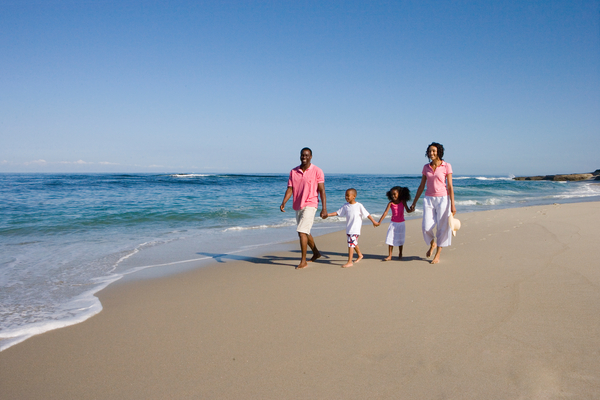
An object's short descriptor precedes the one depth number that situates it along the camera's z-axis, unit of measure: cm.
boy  539
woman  510
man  528
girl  549
